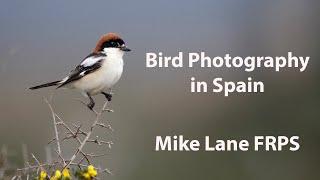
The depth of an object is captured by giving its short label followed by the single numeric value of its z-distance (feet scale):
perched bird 34.06
